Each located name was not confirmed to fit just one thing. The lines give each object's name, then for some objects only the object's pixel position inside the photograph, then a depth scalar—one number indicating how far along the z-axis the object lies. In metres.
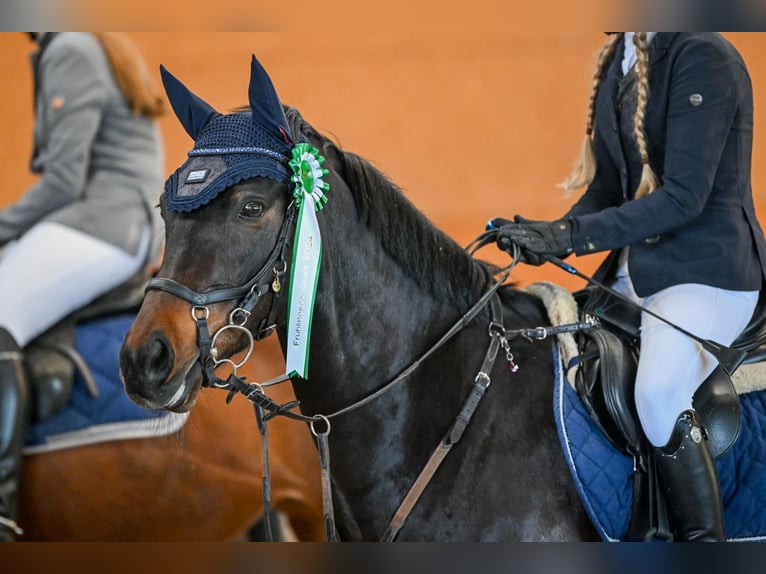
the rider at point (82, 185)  13.70
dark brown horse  12.54
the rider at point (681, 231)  12.76
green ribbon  12.58
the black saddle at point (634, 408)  12.79
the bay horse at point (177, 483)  13.63
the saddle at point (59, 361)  13.61
